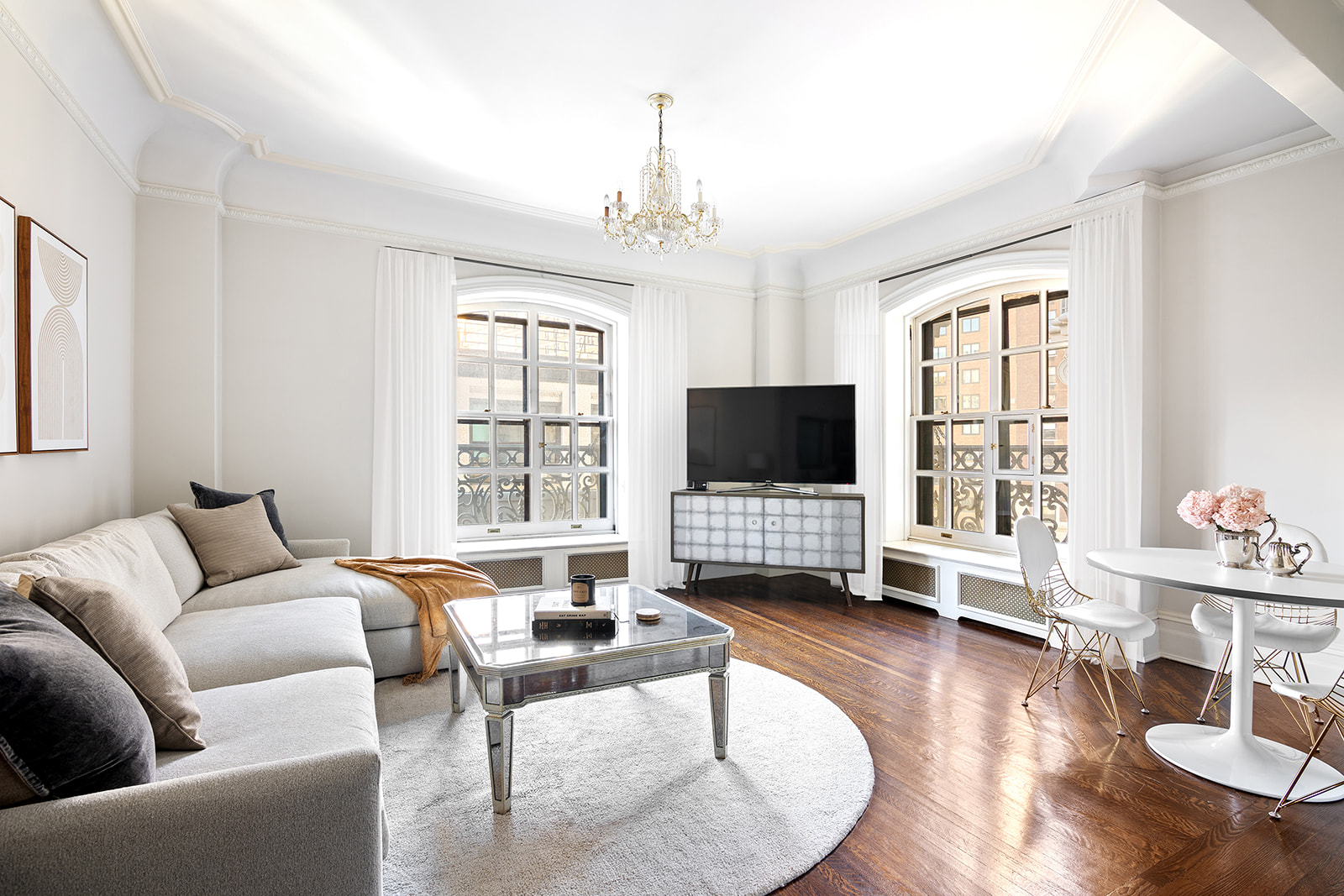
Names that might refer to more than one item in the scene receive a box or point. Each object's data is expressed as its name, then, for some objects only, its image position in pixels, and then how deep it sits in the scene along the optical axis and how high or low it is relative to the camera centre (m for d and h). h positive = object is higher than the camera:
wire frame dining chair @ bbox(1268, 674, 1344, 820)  2.01 -0.76
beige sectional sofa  1.12 -0.69
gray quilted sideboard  4.91 -0.61
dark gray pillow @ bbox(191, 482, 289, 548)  3.51 -0.27
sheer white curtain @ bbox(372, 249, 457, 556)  4.38 +0.29
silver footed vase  2.55 -0.38
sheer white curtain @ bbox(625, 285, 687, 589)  5.25 +0.18
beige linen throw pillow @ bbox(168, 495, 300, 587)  3.24 -0.47
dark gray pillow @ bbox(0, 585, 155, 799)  1.11 -0.47
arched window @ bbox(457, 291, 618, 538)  5.07 +0.24
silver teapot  2.43 -0.40
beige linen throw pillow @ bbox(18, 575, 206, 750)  1.51 -0.45
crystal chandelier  3.20 +1.12
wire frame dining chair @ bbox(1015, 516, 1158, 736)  2.82 -0.73
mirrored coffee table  2.12 -0.71
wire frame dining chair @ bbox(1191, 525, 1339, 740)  2.56 -0.73
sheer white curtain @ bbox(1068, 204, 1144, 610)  3.60 +0.32
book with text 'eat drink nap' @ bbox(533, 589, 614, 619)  2.47 -0.61
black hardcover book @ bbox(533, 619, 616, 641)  2.44 -0.67
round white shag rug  1.83 -1.14
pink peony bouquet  2.49 -0.22
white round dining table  2.20 -0.90
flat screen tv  5.09 +0.12
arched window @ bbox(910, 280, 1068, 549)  4.36 +0.26
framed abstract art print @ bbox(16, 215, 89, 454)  2.34 +0.40
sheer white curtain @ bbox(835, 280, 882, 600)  5.05 +0.40
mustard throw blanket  3.23 -0.68
